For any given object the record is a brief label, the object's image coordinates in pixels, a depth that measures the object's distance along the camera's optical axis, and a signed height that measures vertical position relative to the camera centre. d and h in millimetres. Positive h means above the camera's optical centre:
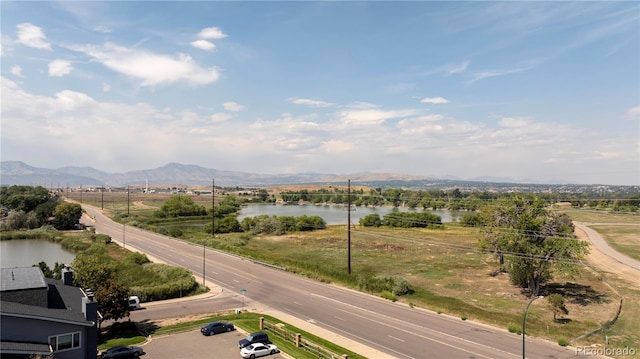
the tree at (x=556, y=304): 36844 -10923
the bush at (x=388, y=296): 43656 -12320
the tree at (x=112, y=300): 30719 -9067
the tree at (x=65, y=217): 101688 -9015
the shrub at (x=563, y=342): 30578 -11943
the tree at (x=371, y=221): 117000 -11064
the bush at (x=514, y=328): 33469 -12018
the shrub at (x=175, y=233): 93038 -11853
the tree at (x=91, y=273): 34969 -8085
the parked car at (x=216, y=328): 32344 -11843
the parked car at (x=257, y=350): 27514 -11581
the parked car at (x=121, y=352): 26531 -11336
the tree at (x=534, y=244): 42969 -6595
